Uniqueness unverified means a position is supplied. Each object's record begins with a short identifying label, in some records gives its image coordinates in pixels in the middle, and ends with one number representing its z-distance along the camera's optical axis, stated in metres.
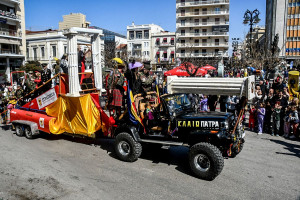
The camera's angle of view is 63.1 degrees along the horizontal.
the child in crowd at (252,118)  10.40
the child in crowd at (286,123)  9.22
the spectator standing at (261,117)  9.84
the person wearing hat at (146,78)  7.49
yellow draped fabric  7.86
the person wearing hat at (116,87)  7.43
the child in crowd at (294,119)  8.98
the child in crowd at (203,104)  12.02
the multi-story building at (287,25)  48.50
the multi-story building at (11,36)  37.06
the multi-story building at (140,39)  64.38
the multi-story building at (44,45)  41.84
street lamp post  15.73
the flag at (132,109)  6.91
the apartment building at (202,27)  59.19
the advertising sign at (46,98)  8.62
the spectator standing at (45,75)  9.25
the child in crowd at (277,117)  9.46
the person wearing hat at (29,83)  9.25
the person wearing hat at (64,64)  8.46
